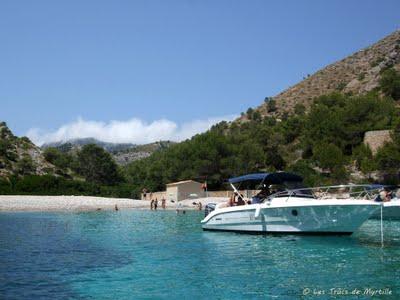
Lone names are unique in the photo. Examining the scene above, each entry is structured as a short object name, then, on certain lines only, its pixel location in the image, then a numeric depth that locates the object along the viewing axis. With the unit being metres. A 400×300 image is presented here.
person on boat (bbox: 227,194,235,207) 23.67
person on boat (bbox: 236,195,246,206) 23.49
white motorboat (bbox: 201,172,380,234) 19.31
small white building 60.59
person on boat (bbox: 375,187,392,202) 25.66
